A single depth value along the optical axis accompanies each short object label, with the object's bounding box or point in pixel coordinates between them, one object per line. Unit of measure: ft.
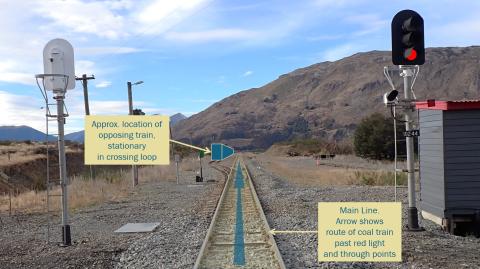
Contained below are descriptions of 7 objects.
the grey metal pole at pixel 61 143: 34.40
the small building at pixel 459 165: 38.73
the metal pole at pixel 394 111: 34.77
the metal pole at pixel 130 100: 105.19
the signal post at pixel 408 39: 31.81
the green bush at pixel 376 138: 191.93
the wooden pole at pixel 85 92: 115.13
